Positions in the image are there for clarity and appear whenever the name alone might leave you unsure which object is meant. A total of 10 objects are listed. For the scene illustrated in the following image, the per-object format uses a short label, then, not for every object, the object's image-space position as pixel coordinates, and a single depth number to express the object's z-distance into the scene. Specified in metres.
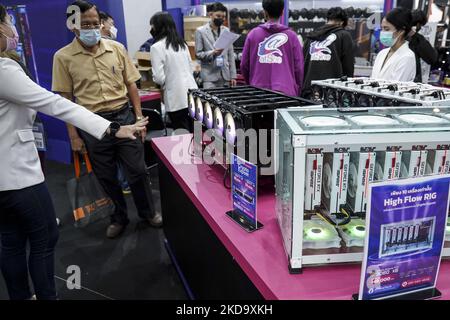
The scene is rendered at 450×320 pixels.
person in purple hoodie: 3.04
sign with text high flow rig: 0.91
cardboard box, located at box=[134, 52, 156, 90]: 5.19
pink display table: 1.02
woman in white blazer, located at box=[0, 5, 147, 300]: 1.55
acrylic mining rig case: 1.03
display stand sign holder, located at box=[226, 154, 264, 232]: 1.26
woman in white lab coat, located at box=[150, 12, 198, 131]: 3.40
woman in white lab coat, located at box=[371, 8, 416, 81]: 2.62
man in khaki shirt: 2.43
